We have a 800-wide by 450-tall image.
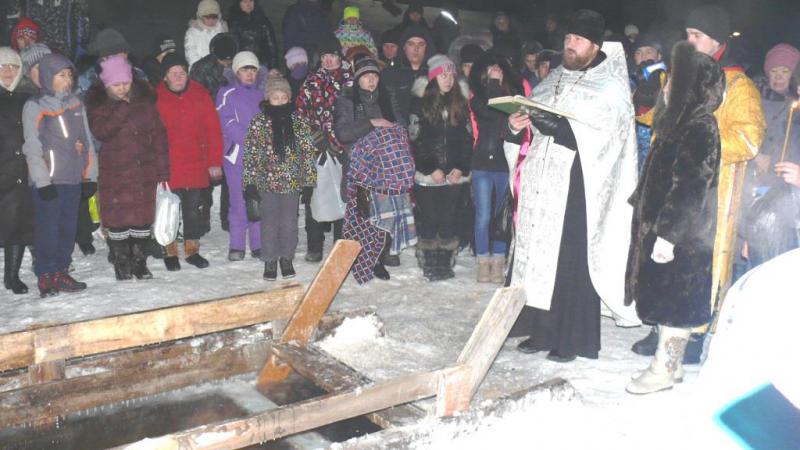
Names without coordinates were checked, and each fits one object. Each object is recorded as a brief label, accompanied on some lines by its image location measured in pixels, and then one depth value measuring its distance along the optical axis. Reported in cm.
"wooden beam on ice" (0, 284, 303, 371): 401
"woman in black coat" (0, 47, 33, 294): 632
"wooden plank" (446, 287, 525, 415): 368
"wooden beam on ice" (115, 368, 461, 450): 292
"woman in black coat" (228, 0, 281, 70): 1012
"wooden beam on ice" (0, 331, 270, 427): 389
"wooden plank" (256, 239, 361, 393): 456
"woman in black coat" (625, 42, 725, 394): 416
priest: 482
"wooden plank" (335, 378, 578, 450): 320
